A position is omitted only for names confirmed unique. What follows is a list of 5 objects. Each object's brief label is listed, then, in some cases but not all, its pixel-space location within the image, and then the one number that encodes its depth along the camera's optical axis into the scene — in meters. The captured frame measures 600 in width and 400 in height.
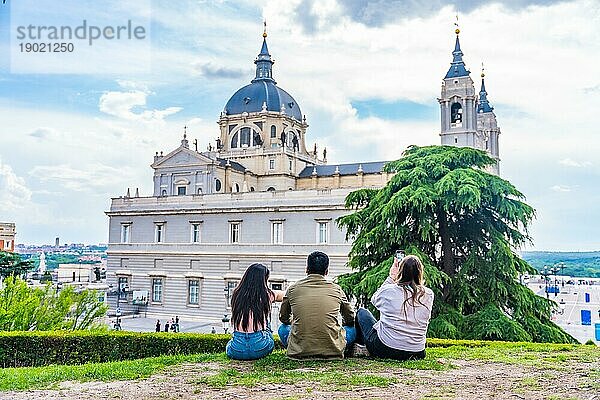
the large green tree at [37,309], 14.00
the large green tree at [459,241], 15.03
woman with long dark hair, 7.04
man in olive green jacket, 6.74
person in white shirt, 6.78
